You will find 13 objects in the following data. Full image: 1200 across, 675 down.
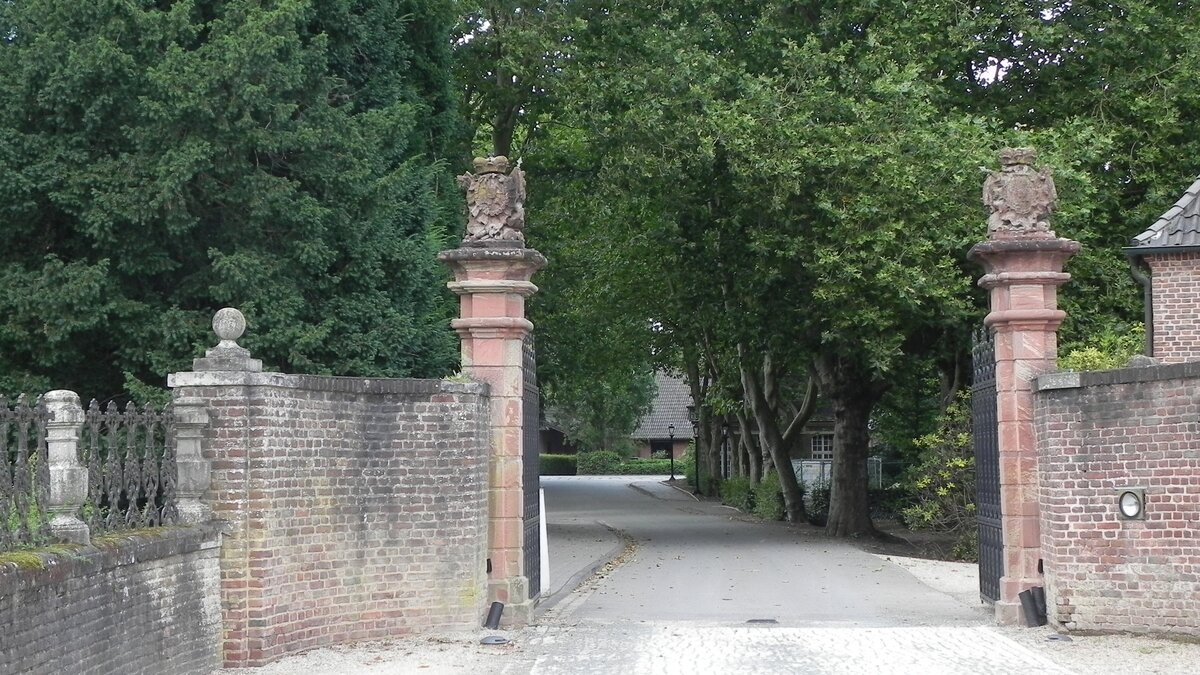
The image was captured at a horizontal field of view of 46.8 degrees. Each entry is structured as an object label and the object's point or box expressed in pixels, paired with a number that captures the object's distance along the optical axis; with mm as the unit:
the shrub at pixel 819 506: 32562
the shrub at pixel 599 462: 75750
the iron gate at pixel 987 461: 13039
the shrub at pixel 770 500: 33625
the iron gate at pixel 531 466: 13391
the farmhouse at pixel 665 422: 81562
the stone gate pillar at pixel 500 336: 12734
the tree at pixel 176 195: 16125
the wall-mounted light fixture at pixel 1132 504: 11484
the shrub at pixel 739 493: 37500
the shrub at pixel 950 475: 20531
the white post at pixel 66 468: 8422
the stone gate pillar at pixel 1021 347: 12547
